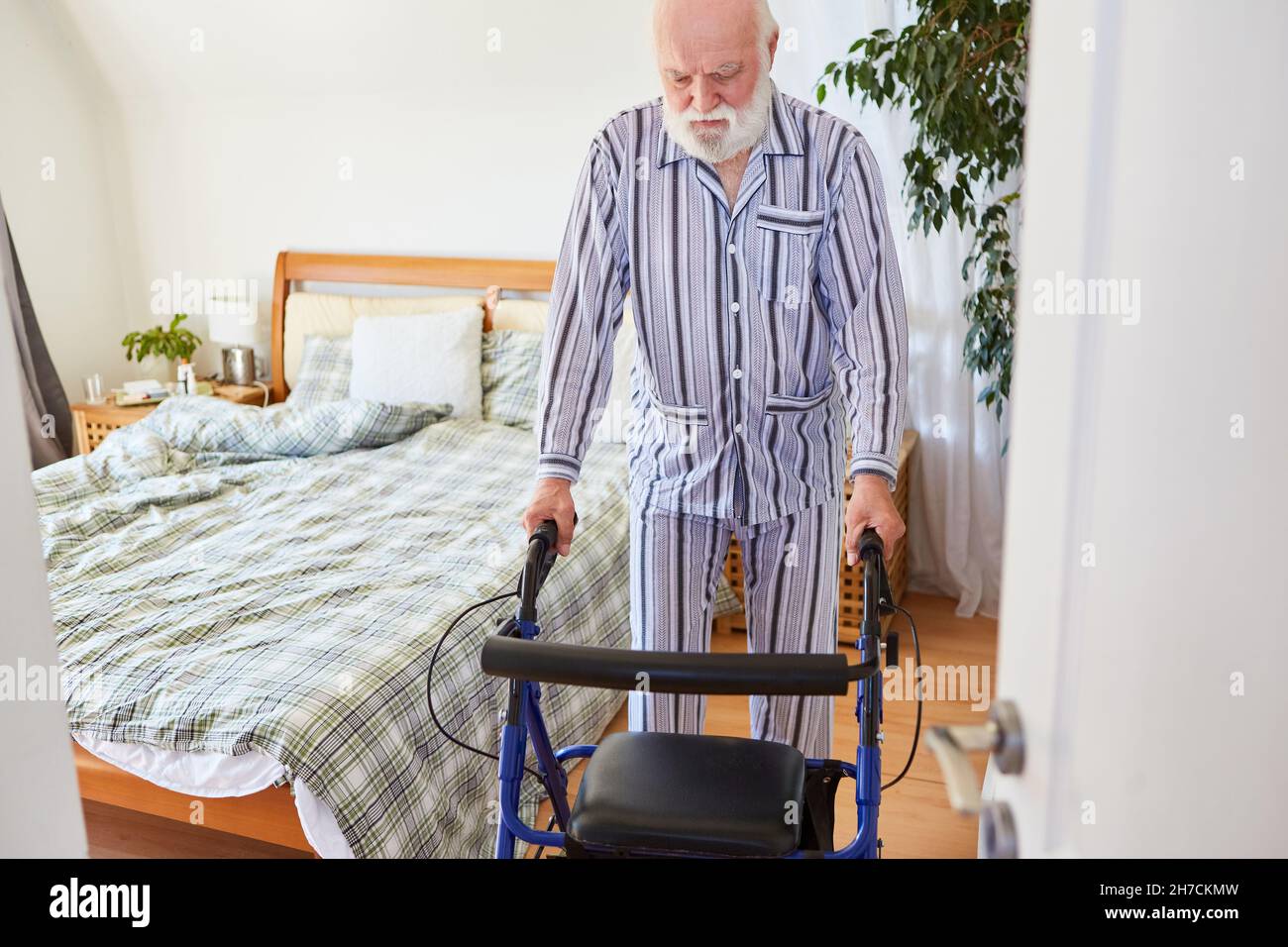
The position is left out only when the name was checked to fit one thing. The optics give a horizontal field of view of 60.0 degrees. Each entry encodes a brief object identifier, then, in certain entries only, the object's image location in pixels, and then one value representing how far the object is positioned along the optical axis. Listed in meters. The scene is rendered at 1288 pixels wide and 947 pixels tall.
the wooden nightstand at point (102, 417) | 3.92
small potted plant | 4.13
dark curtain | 3.93
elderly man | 1.69
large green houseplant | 2.57
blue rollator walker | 1.12
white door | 0.68
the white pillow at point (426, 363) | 3.61
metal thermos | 4.21
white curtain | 3.21
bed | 1.91
